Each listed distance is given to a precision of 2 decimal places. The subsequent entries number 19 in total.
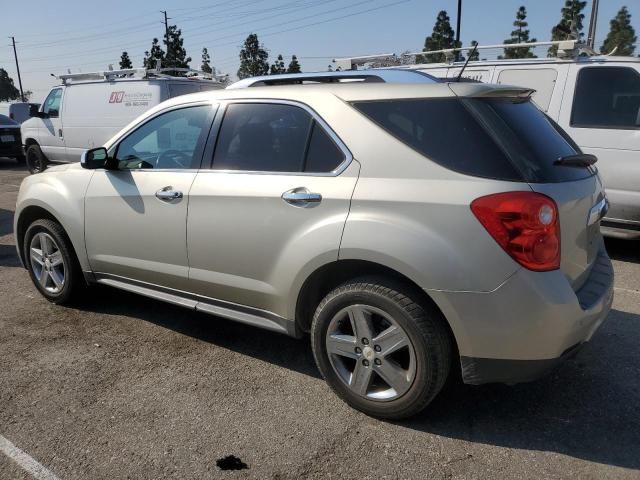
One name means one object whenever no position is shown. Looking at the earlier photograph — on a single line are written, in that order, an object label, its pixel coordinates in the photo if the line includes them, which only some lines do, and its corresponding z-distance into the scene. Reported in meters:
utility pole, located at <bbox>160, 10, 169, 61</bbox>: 53.81
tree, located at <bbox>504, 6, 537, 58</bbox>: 43.25
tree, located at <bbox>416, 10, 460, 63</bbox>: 43.33
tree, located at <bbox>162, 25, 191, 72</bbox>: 52.64
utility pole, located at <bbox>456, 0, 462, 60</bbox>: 27.36
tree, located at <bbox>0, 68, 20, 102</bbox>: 83.00
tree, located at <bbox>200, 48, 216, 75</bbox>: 61.52
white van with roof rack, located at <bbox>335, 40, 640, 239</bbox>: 5.61
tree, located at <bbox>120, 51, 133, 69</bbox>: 56.83
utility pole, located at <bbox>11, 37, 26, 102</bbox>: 66.75
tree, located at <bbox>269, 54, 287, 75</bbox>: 57.32
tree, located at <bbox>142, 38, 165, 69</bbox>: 52.36
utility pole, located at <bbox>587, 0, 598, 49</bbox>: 17.03
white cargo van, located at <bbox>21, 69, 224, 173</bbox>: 10.42
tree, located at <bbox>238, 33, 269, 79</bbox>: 55.19
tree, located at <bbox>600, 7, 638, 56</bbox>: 41.12
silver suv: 2.53
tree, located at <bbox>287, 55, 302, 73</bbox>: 54.53
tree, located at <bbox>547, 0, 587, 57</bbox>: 33.60
